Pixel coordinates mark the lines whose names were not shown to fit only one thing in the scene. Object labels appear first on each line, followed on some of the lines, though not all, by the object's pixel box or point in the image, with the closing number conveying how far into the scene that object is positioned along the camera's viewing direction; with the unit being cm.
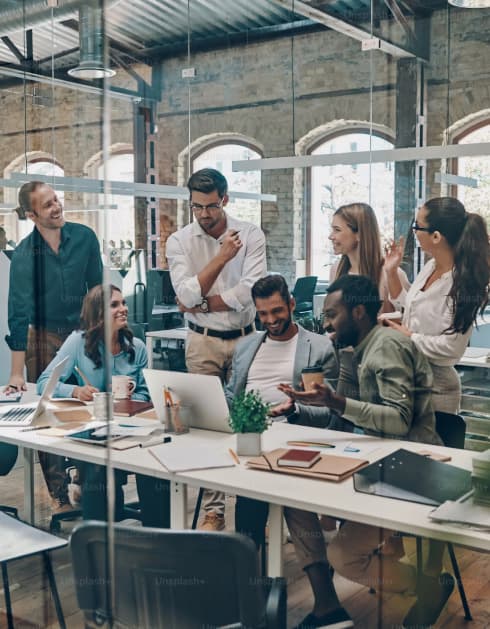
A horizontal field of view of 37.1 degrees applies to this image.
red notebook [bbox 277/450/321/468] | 197
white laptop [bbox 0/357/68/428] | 175
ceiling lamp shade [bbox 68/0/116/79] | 158
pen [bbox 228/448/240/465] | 208
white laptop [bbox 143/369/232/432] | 238
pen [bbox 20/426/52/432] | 175
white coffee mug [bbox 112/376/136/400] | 247
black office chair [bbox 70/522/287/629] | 134
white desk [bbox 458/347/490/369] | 236
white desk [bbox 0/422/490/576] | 165
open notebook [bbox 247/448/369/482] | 190
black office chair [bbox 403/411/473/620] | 226
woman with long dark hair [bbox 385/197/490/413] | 228
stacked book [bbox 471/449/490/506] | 166
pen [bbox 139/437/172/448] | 225
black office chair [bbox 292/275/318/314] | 260
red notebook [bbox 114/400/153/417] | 257
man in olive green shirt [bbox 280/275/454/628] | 235
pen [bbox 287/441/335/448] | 224
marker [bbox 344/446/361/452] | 216
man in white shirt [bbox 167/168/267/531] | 269
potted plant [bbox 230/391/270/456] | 211
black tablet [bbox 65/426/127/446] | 200
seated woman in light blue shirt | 165
